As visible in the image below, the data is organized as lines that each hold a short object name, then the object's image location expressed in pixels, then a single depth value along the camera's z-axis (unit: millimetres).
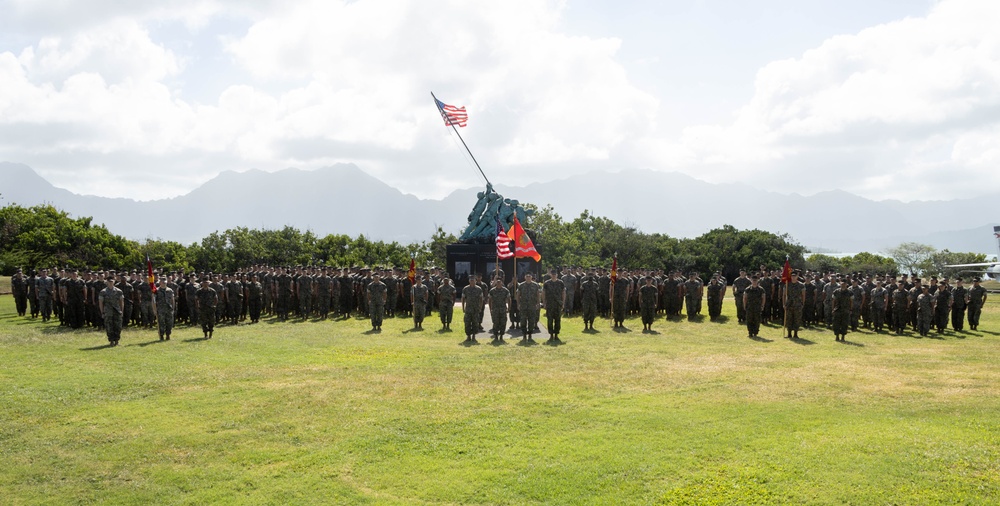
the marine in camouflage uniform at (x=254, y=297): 21281
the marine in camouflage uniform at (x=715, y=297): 22250
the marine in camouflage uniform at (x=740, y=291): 21250
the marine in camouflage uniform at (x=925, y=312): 18469
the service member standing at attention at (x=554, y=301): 16953
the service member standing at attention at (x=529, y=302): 16938
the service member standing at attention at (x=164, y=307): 16891
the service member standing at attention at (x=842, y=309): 17031
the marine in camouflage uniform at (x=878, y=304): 19141
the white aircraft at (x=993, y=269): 38344
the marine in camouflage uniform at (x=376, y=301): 19156
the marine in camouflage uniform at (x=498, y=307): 16891
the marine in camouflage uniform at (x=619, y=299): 19766
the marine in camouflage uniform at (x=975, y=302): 19609
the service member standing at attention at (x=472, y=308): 17031
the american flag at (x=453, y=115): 26641
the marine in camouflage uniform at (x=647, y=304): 19188
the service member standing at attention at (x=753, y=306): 17781
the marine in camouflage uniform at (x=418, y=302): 19500
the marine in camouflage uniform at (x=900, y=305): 18953
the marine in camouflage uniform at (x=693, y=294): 22516
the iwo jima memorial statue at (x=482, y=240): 28031
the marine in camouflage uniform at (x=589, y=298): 19188
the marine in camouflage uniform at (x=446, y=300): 19141
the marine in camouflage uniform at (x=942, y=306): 18906
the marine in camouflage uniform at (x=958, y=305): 19516
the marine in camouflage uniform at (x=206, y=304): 17062
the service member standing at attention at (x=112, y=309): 15883
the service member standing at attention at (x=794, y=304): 17652
